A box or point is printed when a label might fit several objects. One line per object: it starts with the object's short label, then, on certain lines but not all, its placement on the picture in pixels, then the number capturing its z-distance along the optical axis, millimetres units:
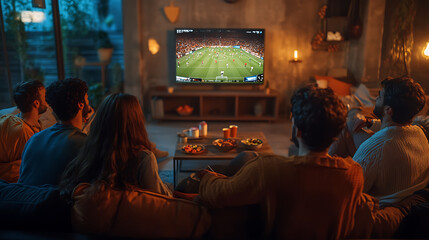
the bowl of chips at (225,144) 3232
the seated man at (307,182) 1260
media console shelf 5719
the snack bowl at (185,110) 5797
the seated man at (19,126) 2236
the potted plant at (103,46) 6438
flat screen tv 5691
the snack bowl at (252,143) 3273
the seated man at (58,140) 1696
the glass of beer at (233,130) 3668
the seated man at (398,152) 1783
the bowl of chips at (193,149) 3137
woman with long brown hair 1445
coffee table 3098
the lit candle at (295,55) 5496
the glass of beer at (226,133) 3600
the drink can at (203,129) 3664
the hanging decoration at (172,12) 5727
